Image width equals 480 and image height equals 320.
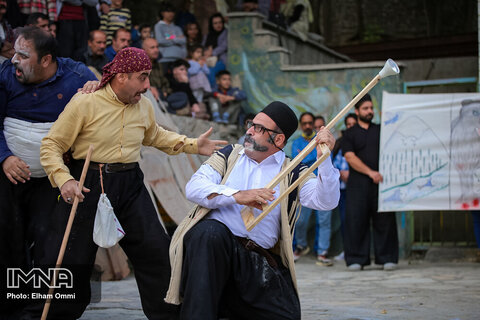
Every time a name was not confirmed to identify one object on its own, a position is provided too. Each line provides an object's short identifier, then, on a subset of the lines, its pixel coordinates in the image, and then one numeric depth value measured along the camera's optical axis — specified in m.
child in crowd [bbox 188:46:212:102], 11.84
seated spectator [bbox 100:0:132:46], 10.34
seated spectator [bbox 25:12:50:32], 8.60
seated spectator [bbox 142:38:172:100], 10.69
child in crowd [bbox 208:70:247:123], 11.95
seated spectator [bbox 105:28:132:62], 9.76
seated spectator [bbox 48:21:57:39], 8.69
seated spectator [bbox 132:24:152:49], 11.05
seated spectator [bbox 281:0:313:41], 14.86
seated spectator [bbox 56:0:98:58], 9.51
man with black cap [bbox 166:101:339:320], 4.20
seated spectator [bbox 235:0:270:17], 13.88
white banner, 9.61
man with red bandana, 4.82
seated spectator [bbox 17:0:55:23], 9.14
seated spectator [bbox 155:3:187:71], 11.63
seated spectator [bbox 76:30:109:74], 9.20
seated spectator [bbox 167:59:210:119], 11.03
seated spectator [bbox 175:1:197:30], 12.59
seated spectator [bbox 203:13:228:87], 13.03
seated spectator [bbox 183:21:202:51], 12.46
